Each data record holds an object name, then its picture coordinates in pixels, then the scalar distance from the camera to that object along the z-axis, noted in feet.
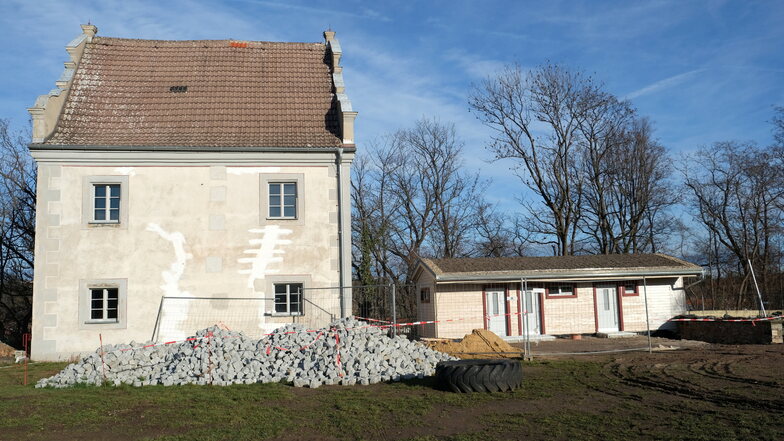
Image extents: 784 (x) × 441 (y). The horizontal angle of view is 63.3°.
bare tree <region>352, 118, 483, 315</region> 125.90
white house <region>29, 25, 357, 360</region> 59.11
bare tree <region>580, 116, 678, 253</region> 121.80
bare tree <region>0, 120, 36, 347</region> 90.17
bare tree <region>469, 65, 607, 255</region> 116.37
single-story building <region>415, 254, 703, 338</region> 75.00
